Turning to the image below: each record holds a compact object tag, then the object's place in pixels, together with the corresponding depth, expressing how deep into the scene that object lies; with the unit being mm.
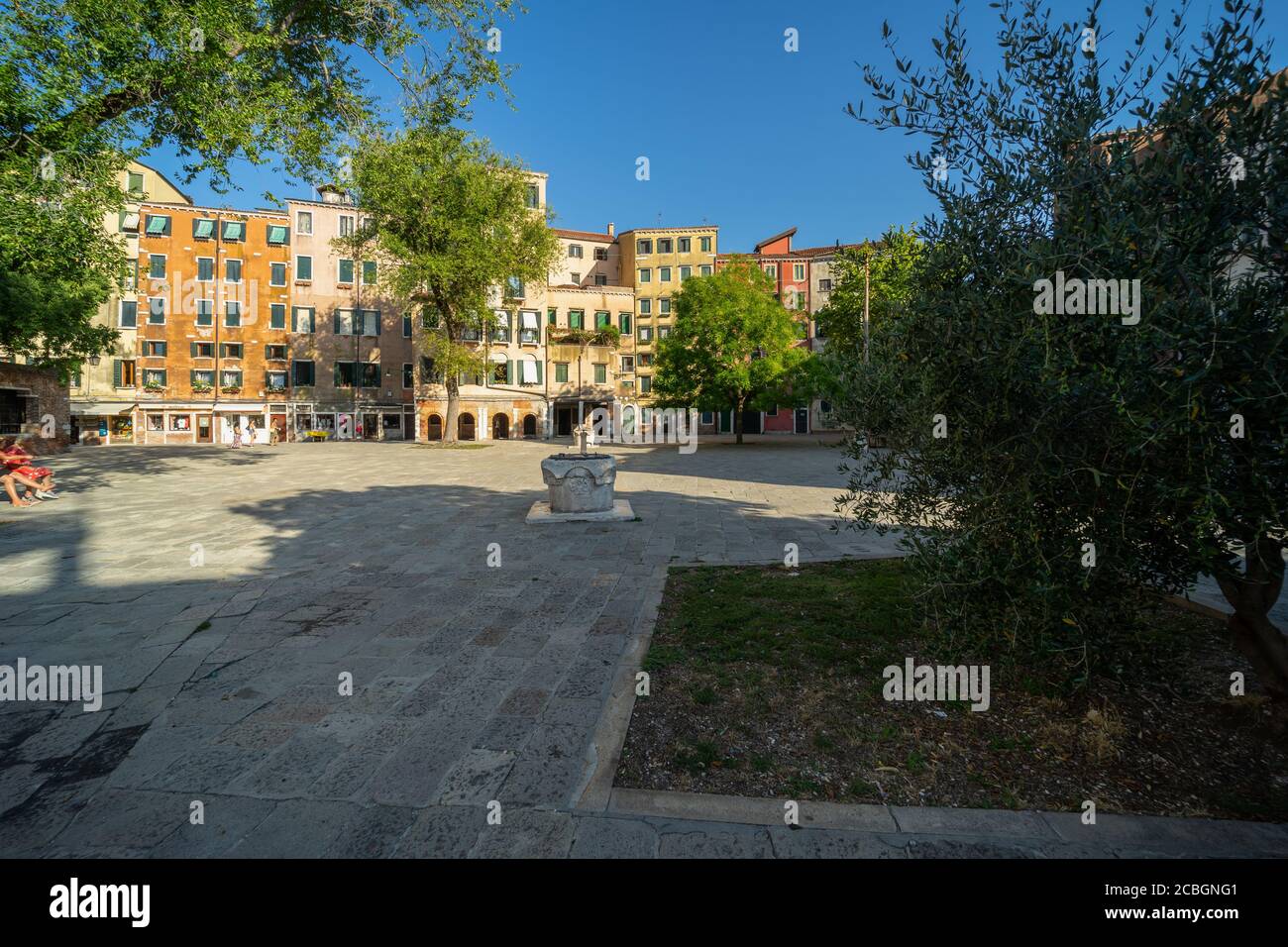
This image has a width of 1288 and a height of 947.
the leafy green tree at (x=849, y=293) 33625
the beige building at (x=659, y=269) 50906
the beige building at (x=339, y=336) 42500
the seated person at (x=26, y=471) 13250
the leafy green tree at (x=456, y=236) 30109
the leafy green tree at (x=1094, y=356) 2553
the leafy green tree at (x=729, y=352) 32062
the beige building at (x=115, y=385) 37219
